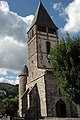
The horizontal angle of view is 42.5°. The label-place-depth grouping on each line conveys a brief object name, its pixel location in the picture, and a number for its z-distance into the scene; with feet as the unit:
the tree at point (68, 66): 35.21
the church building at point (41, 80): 52.35
